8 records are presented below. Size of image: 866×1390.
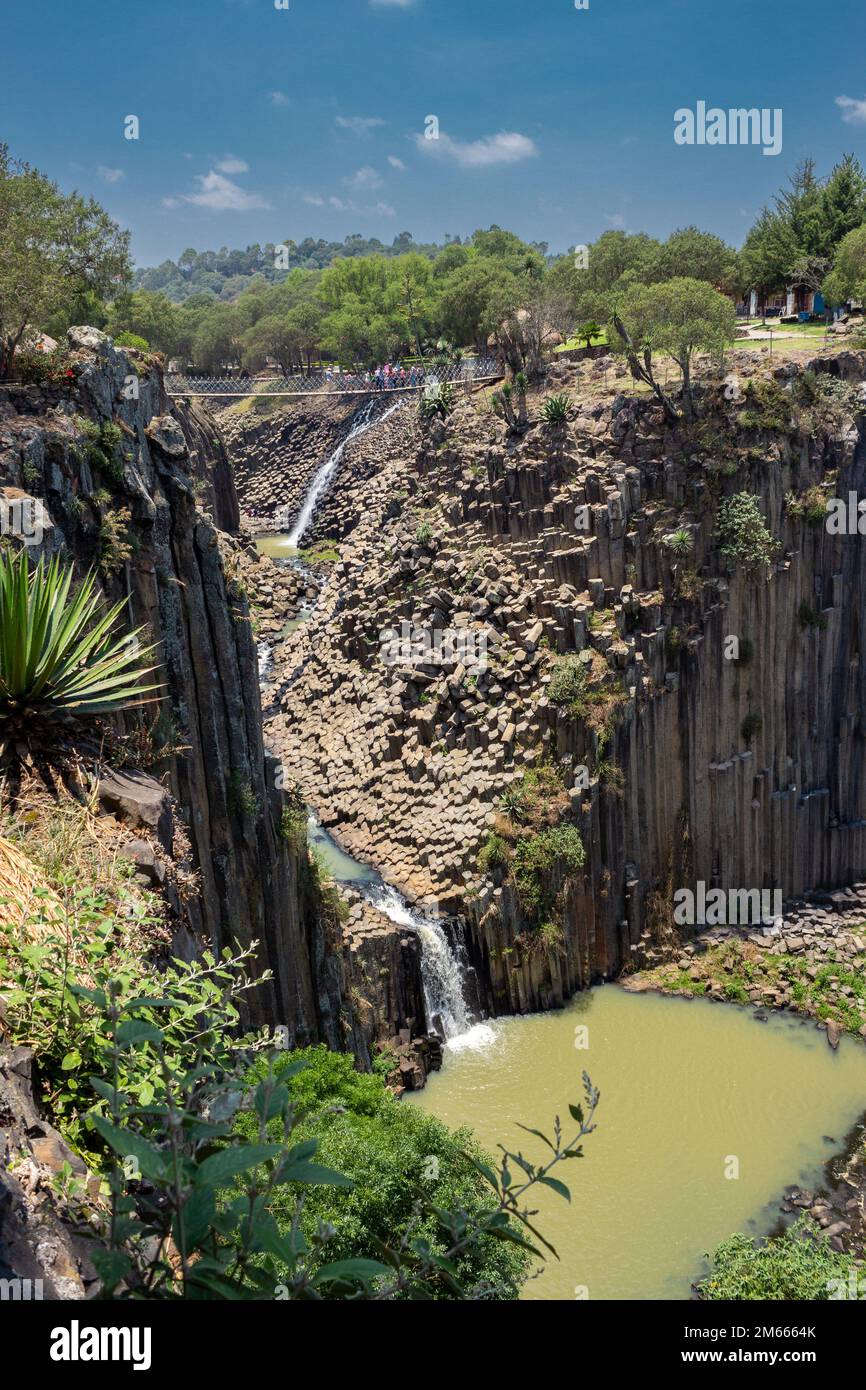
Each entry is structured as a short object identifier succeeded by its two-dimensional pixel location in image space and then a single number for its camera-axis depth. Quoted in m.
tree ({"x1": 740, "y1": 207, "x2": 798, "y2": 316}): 44.31
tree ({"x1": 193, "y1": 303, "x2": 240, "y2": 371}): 83.94
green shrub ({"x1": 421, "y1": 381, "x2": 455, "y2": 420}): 36.78
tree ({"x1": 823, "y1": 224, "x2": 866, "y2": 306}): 33.38
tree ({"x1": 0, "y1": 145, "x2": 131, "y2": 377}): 17.11
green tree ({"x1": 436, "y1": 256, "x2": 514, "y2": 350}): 49.09
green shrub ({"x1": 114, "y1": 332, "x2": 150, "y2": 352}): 35.31
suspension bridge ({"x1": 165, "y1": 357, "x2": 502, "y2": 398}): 42.16
